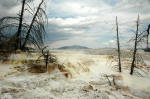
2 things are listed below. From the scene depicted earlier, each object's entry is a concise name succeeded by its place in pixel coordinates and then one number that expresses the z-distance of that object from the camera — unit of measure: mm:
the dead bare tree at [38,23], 8547
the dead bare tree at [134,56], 8875
